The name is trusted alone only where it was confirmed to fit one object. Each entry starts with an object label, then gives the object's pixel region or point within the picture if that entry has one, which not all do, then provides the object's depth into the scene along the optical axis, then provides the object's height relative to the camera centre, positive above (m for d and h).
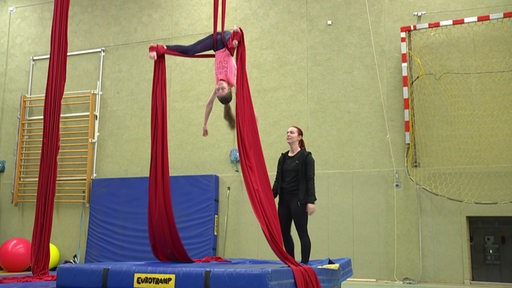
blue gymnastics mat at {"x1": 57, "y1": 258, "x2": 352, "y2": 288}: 3.20 -0.49
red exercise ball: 6.97 -0.78
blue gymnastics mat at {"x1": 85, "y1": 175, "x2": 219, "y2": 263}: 7.09 -0.20
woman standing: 3.93 +0.13
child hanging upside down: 4.05 +1.19
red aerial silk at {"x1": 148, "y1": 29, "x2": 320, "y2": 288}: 3.49 +0.18
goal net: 6.22 +1.31
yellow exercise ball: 7.50 -0.83
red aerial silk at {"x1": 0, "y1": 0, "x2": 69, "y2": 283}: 4.14 +0.46
